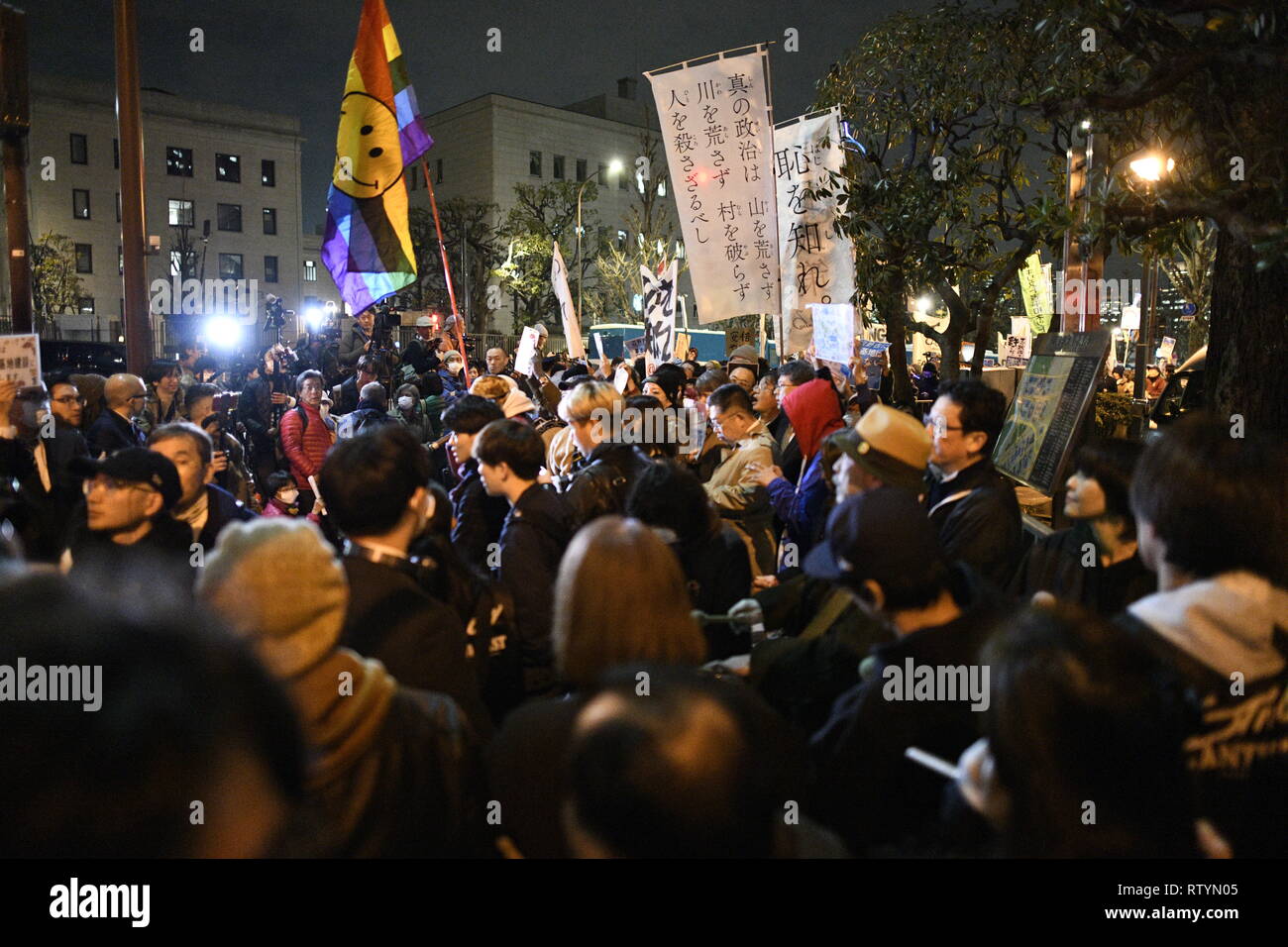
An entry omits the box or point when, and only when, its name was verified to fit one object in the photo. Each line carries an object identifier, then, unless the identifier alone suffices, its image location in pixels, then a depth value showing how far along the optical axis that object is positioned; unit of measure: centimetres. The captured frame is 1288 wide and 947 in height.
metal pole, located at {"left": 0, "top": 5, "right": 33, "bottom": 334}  696
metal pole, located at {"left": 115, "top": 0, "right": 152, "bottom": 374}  790
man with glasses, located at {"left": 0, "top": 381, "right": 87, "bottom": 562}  463
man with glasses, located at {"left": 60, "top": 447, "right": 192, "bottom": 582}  351
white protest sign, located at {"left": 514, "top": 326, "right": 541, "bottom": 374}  1021
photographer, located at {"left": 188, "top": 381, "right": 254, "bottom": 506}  596
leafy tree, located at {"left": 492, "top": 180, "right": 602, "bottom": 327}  4544
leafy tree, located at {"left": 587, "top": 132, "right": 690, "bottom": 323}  3766
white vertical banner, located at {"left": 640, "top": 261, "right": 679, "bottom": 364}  991
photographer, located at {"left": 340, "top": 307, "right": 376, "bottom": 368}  1215
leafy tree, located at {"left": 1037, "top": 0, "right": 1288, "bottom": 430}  432
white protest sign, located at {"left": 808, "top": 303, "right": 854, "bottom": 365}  891
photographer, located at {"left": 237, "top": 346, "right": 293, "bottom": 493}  873
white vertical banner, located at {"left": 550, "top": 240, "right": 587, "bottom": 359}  1088
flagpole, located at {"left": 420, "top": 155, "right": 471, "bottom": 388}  829
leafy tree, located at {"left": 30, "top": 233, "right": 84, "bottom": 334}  3988
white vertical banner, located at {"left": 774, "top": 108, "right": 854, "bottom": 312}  924
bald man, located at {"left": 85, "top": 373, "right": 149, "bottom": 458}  595
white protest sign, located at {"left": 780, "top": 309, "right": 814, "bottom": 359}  971
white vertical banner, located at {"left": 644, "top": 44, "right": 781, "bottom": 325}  880
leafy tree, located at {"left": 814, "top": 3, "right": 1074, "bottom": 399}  923
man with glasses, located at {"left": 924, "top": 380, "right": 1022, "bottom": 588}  392
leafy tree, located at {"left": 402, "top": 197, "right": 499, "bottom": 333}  4878
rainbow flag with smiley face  801
